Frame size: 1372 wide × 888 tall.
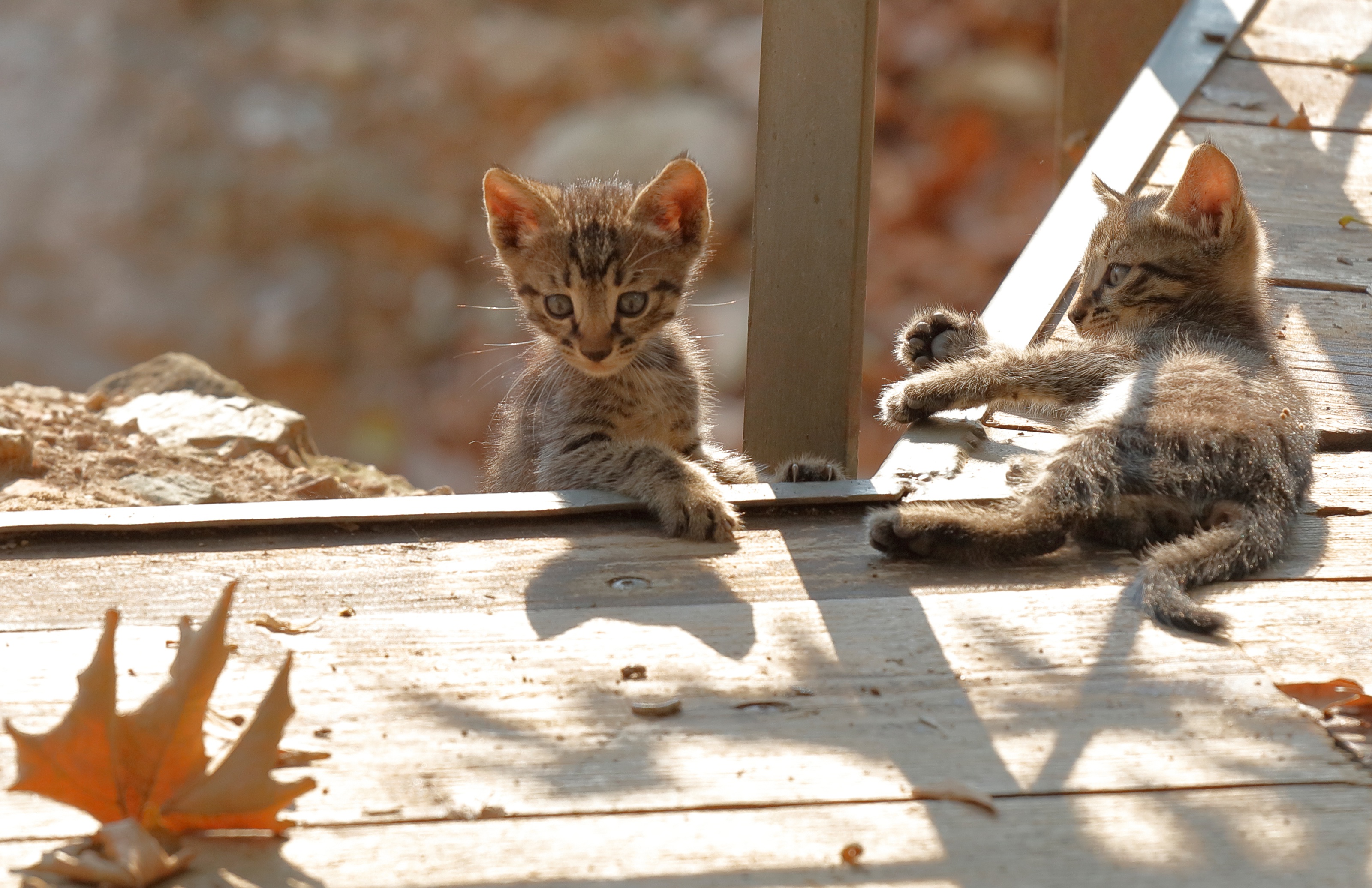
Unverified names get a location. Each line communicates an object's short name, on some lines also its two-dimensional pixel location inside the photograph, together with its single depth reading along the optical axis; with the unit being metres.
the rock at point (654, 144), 19.59
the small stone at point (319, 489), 7.34
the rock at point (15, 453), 6.66
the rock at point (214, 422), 7.82
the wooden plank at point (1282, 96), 9.65
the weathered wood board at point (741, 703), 3.22
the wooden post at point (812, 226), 5.59
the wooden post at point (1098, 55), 11.32
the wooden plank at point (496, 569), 4.26
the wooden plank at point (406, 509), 4.73
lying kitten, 4.51
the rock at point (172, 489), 6.75
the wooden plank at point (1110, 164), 7.14
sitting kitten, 6.52
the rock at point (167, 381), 8.51
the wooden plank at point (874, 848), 2.88
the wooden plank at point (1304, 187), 7.77
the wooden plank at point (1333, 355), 6.00
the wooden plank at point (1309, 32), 10.70
